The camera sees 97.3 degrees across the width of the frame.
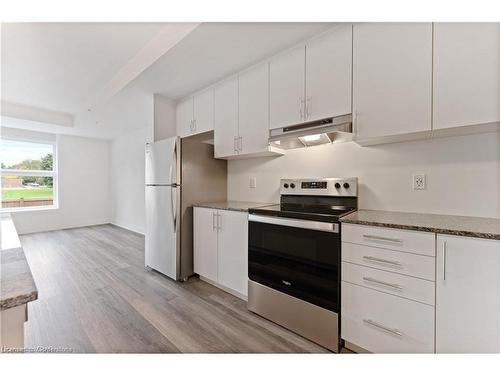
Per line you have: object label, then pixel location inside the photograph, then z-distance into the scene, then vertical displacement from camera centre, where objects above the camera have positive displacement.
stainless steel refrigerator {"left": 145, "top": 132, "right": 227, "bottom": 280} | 2.53 -0.13
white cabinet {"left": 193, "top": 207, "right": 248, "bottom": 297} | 2.07 -0.66
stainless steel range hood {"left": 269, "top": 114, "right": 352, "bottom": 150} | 1.65 +0.41
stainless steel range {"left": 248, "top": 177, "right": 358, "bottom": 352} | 1.48 -0.57
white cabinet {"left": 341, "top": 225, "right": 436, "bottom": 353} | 1.19 -0.63
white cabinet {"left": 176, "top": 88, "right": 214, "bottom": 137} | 2.69 +0.91
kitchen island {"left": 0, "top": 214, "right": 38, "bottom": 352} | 0.53 -0.28
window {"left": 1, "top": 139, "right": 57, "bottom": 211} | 4.66 +0.18
